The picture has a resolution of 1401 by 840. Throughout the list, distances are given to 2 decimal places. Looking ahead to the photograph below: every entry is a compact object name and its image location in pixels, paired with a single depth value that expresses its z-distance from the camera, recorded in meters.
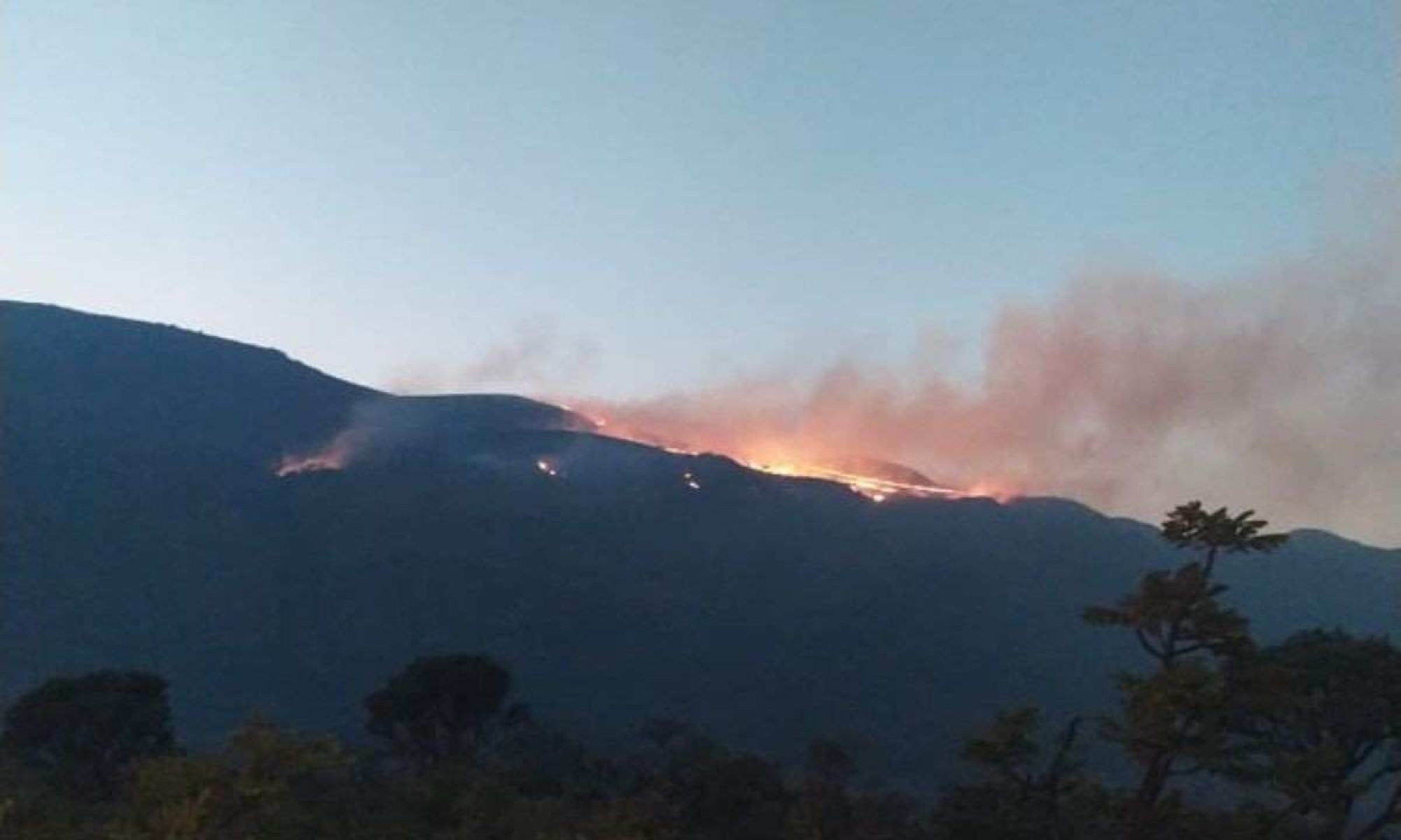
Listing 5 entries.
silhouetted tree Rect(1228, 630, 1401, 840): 13.88
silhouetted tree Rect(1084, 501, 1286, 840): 12.87
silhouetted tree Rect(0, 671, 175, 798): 31.81
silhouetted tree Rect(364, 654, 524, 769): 38.22
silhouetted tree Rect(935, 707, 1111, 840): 15.06
